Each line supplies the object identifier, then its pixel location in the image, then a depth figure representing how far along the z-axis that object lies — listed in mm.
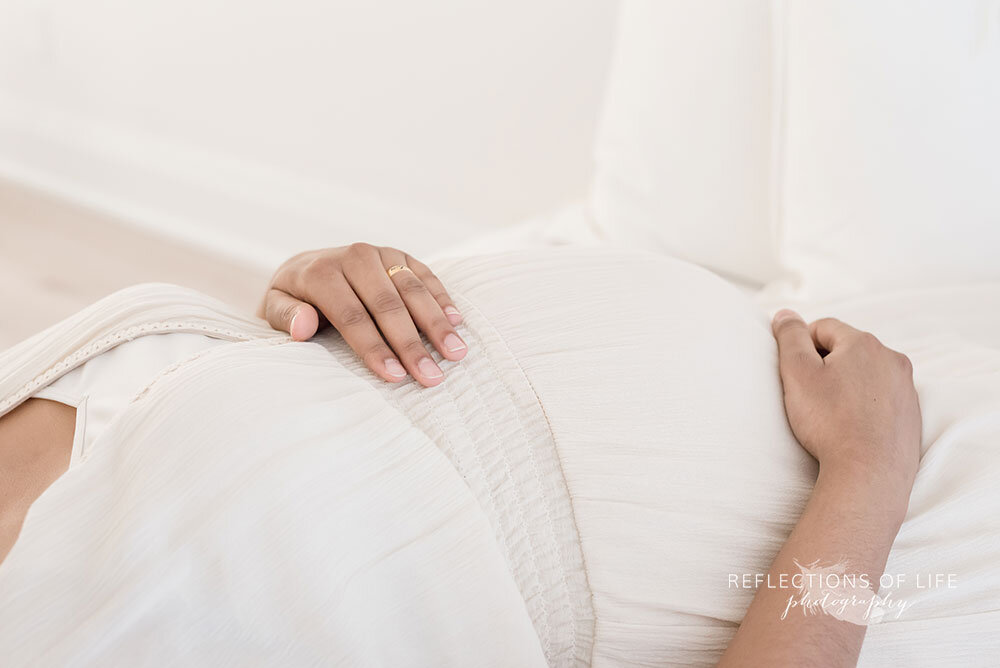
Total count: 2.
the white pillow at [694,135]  1271
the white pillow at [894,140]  1077
